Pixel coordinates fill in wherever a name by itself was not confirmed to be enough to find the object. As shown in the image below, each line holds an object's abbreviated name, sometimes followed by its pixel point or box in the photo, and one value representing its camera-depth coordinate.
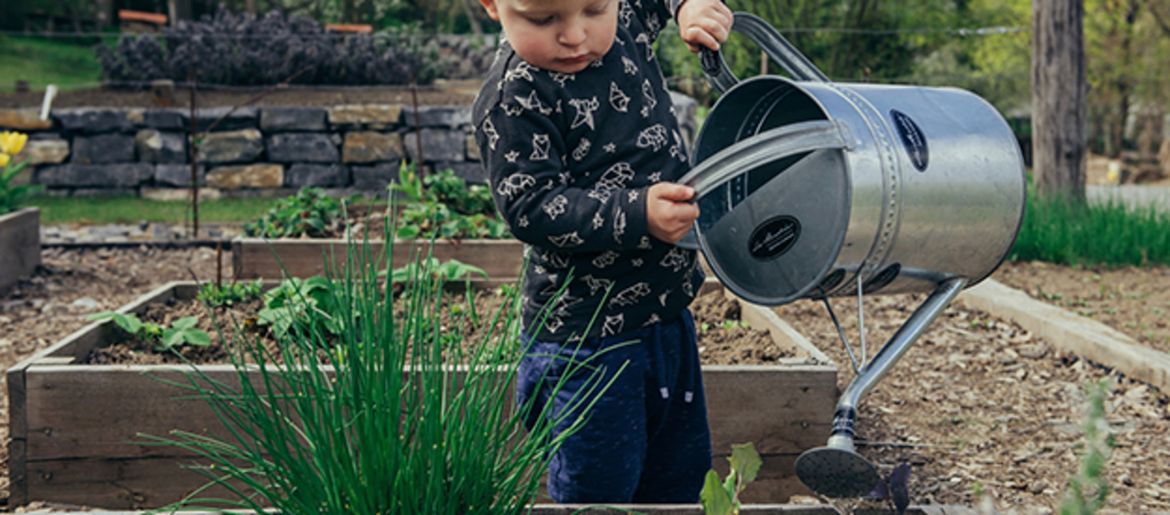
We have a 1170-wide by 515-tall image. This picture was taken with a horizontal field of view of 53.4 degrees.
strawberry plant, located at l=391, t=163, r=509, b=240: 4.47
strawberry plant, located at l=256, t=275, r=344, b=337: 3.00
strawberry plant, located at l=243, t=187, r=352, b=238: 4.71
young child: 1.73
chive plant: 1.44
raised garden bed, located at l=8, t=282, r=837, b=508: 2.52
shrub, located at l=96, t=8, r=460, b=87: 10.21
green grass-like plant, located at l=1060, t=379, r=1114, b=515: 1.02
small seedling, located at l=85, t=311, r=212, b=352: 2.97
